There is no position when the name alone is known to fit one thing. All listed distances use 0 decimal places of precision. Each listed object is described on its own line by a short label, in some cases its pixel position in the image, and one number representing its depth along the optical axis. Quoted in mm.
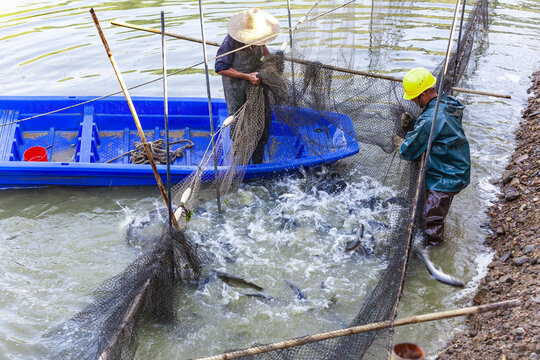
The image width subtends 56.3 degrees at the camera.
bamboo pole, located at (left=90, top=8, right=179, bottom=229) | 3656
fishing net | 3809
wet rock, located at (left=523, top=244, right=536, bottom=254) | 4719
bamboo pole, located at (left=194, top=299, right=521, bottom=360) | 3115
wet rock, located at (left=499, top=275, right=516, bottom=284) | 4521
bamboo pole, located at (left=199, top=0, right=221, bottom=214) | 5288
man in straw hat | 5848
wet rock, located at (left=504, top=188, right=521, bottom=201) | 5922
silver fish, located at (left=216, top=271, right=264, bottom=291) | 5172
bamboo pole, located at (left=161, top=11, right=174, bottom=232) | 4191
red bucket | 6715
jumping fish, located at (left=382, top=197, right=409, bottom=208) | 5058
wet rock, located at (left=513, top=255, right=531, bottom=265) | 4670
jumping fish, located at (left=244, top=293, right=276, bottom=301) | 5020
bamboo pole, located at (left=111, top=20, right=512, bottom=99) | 5982
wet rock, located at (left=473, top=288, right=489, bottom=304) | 4684
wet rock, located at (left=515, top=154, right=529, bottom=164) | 6710
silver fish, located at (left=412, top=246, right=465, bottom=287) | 5035
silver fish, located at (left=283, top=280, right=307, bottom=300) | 5023
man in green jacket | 4988
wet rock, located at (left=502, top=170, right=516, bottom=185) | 6385
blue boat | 6305
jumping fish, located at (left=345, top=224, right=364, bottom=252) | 5578
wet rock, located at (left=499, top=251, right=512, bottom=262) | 5004
